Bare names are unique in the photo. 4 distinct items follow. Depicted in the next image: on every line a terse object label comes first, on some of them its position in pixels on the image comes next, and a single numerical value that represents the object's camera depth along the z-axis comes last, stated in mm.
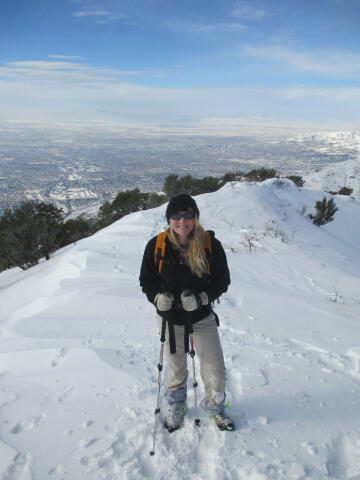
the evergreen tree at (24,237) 16094
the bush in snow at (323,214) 15470
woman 2285
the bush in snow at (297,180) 28953
